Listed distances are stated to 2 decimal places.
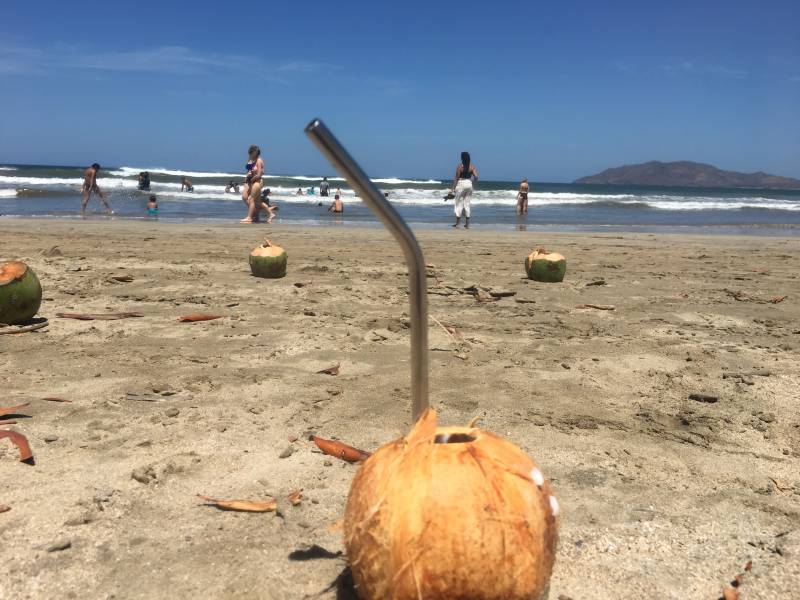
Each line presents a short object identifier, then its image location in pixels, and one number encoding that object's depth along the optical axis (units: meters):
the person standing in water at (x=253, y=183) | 15.09
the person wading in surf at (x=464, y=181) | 15.58
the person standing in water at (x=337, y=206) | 23.33
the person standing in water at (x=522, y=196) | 25.46
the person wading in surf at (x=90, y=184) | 20.17
